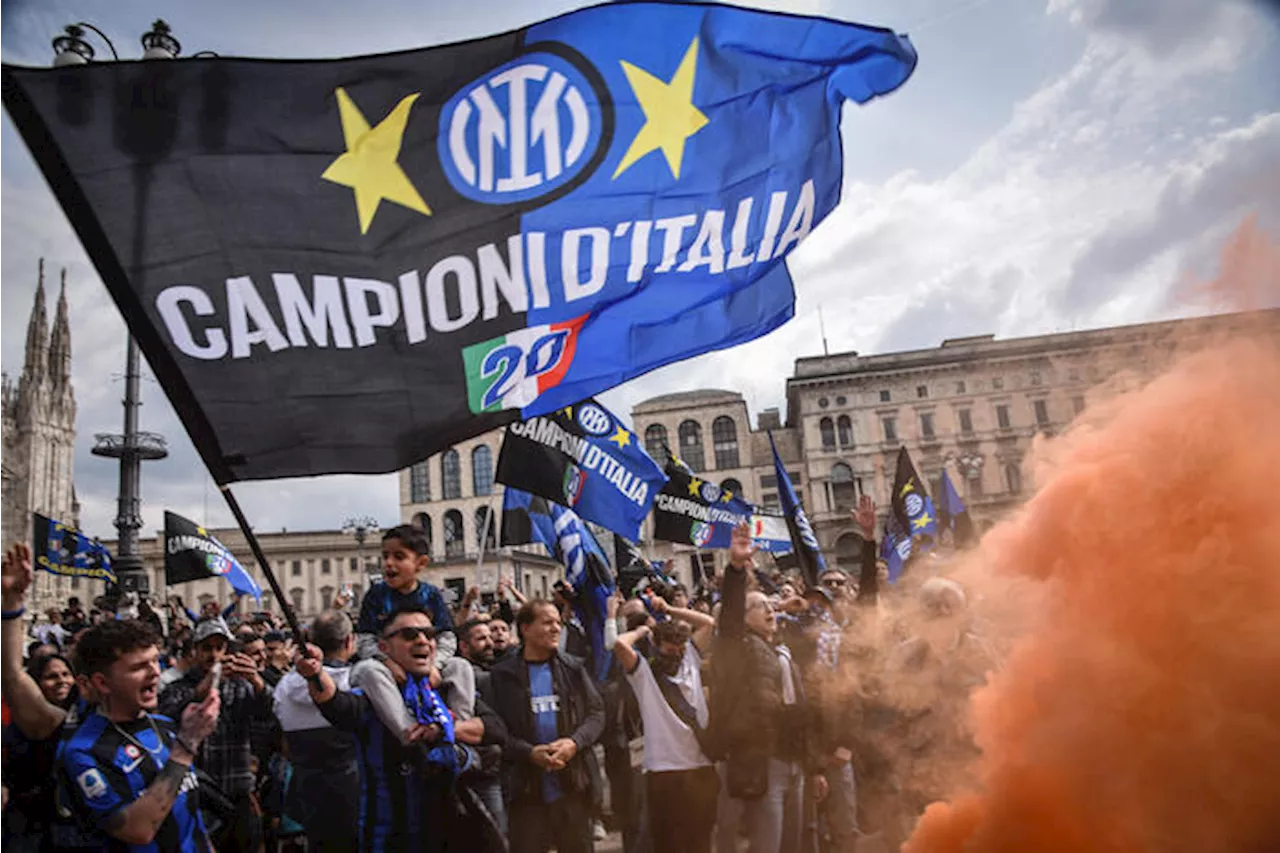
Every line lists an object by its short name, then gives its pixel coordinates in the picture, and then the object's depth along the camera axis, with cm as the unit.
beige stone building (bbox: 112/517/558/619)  8194
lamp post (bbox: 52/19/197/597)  1543
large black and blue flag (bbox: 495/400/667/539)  853
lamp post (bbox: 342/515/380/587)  3679
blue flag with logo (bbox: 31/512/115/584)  1363
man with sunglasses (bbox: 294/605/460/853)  424
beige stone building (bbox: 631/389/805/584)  7206
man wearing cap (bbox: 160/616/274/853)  579
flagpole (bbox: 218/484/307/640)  303
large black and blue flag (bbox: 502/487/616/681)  801
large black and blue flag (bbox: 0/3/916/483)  344
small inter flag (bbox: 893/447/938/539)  1332
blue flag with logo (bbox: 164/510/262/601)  1177
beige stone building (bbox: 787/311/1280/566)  6219
